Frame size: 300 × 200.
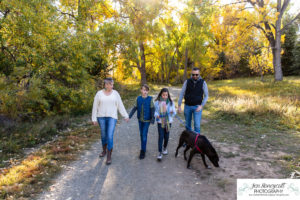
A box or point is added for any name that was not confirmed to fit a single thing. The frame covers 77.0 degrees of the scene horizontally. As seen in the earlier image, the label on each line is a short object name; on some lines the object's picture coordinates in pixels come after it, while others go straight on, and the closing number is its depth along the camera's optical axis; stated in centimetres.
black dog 417
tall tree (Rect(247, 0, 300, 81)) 1556
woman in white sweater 455
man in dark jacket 503
